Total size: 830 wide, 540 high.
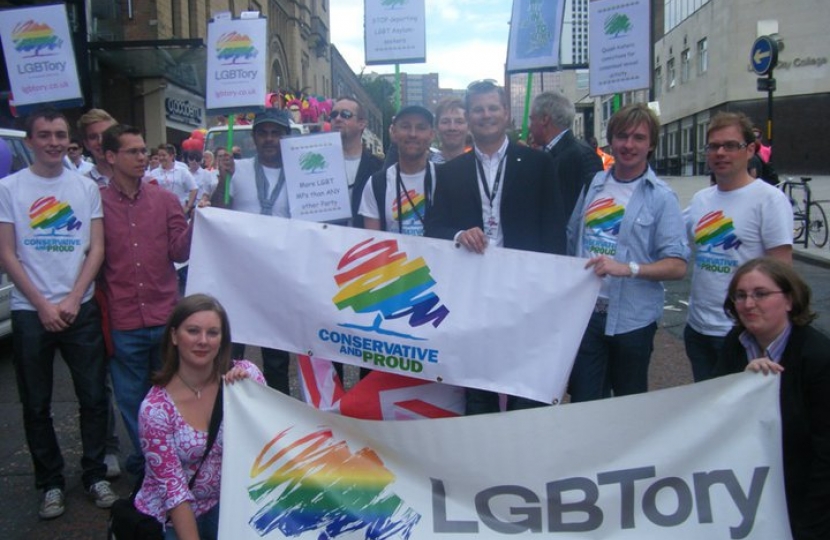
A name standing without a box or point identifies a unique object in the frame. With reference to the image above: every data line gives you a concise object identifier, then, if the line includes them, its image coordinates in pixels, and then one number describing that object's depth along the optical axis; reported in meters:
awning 17.77
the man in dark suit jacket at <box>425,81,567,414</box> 3.73
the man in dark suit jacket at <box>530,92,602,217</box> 4.86
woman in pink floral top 2.97
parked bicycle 13.30
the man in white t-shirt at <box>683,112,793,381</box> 3.50
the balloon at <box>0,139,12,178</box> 6.24
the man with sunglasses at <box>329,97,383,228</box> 5.00
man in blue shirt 3.57
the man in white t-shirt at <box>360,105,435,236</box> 4.14
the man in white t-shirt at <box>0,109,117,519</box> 3.95
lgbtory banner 2.89
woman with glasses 2.76
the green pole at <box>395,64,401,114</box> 5.15
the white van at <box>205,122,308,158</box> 13.88
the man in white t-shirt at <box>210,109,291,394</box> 4.51
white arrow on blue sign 13.06
